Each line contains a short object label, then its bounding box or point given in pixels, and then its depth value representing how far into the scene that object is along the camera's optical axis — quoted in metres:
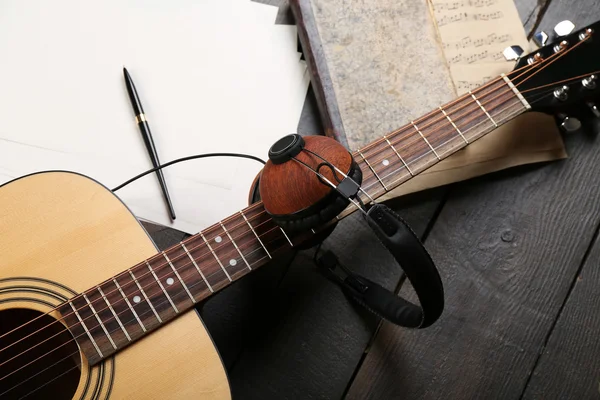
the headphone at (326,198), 0.47
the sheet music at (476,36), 0.76
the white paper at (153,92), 0.73
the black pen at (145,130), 0.73
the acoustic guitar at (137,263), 0.57
